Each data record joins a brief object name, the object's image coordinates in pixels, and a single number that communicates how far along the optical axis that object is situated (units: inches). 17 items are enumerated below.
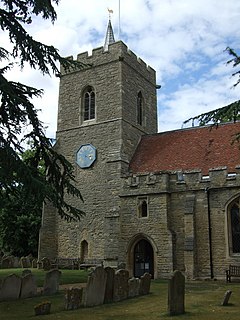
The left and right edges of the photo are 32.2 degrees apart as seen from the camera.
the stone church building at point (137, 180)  741.3
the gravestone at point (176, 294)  358.3
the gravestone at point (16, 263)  967.0
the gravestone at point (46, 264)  824.2
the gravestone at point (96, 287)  402.9
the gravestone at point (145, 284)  489.4
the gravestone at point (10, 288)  433.4
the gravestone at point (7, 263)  932.3
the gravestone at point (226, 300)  401.1
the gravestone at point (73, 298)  386.8
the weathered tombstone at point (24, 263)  945.5
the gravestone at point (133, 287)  469.6
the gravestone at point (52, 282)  482.0
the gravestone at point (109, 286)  430.7
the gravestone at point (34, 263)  924.6
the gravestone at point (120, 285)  441.4
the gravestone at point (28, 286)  454.3
